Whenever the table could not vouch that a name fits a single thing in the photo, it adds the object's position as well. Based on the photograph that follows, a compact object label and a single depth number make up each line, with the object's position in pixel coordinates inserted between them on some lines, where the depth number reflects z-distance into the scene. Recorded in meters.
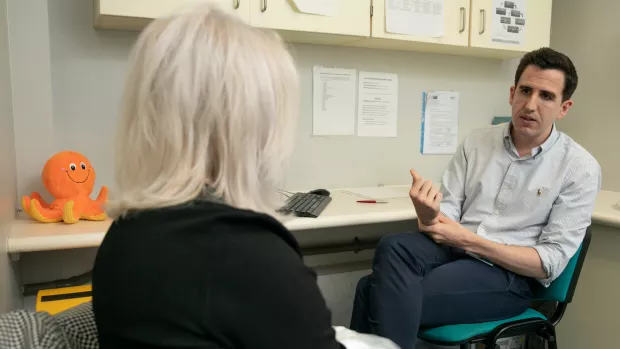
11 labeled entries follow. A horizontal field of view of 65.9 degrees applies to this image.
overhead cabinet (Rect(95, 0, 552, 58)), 1.73
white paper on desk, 2.12
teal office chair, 1.43
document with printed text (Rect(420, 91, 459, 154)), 2.51
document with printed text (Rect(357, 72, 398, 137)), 2.34
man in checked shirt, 1.46
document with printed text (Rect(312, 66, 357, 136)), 2.24
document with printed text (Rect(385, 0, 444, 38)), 2.00
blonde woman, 0.62
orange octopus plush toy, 1.52
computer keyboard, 1.67
